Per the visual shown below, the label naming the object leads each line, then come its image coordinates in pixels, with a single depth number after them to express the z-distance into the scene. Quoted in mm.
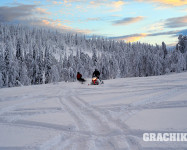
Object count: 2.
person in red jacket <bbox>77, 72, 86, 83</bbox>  22156
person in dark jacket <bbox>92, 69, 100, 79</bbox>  20953
